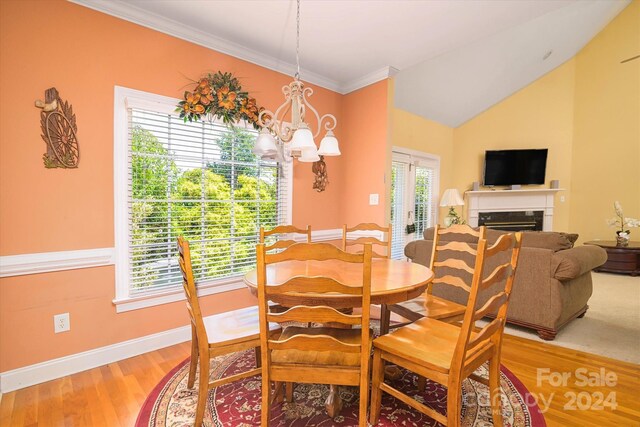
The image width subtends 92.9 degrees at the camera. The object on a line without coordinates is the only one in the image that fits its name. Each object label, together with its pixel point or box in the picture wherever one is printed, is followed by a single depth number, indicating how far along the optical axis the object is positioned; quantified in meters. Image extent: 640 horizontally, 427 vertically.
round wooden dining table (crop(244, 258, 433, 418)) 1.41
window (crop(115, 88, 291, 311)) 2.32
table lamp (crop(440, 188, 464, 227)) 5.62
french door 5.11
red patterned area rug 1.63
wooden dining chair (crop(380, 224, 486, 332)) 1.92
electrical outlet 2.05
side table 4.87
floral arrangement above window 2.57
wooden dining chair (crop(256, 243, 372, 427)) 1.26
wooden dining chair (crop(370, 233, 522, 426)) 1.27
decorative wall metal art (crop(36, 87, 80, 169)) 1.99
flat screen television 6.10
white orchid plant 4.89
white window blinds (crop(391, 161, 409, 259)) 5.07
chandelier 1.88
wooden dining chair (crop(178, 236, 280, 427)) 1.50
